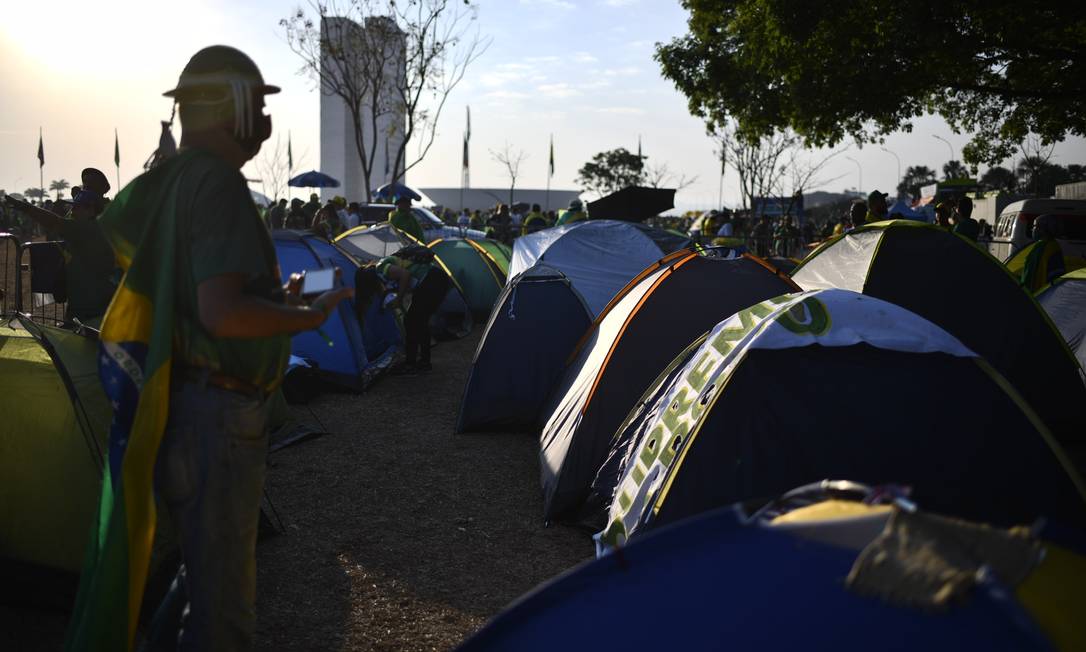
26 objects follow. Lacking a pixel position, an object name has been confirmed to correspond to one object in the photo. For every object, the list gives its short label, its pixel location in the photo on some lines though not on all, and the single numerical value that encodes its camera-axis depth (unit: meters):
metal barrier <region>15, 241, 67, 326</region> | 5.34
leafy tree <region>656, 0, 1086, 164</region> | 12.72
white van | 14.74
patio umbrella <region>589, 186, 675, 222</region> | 15.98
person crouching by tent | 9.96
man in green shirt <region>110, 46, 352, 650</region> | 2.48
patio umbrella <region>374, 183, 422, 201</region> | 32.47
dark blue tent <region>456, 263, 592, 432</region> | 7.69
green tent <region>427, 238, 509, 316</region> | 14.38
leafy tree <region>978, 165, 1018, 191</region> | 57.09
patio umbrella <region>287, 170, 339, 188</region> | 29.41
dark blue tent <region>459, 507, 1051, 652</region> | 1.78
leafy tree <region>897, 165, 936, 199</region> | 84.38
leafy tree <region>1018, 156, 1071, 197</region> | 48.48
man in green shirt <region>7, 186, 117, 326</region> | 6.00
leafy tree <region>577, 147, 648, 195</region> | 73.50
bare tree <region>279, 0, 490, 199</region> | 29.47
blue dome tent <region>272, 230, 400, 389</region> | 9.09
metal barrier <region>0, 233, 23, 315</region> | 5.83
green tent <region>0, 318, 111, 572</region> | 4.14
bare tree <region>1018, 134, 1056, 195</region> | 32.97
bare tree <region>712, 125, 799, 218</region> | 30.08
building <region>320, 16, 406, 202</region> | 70.06
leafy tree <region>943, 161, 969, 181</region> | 65.94
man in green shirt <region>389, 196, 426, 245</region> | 14.34
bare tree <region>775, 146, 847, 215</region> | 27.37
